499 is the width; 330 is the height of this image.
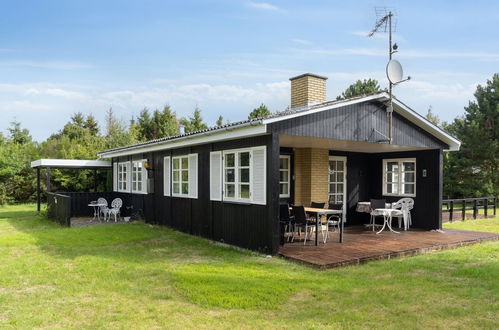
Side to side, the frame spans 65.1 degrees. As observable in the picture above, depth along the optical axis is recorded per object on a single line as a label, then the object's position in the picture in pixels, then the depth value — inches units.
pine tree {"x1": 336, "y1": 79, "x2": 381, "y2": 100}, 1122.7
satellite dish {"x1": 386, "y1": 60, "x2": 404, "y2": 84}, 356.2
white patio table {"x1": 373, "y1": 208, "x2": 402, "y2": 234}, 395.5
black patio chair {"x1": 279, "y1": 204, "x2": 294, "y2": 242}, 322.2
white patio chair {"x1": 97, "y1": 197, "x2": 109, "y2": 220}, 552.4
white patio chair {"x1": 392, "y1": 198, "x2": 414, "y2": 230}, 421.4
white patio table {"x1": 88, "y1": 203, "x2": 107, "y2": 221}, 582.5
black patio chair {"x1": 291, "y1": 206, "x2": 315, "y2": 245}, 317.4
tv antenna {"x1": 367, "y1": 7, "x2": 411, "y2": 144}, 356.5
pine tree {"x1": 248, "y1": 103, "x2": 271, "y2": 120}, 1185.4
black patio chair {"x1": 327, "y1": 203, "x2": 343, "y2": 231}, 343.2
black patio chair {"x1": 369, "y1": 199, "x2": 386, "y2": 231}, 434.6
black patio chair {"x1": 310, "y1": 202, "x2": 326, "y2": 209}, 380.8
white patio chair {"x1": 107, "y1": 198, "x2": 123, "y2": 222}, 562.7
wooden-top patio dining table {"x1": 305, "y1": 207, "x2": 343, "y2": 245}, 315.4
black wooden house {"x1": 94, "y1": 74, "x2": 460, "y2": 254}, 305.9
